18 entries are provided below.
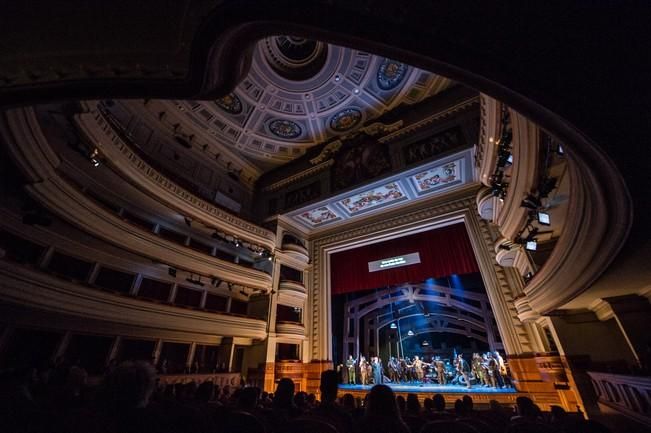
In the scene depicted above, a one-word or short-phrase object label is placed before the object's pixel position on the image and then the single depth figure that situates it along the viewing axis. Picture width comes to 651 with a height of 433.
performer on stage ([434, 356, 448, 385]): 11.08
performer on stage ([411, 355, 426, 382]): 11.66
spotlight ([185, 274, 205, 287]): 10.81
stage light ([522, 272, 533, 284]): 6.97
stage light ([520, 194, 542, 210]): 4.53
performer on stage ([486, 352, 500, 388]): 9.48
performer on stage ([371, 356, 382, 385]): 11.73
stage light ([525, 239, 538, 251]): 5.36
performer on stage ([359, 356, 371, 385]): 11.77
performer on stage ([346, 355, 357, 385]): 12.16
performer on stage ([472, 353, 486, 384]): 10.00
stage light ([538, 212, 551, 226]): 4.43
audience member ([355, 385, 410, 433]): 2.22
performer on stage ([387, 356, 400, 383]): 12.09
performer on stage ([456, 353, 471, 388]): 9.96
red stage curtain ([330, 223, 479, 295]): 11.01
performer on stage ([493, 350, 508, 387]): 9.14
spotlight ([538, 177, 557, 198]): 4.14
